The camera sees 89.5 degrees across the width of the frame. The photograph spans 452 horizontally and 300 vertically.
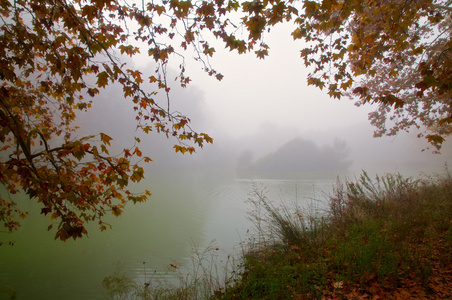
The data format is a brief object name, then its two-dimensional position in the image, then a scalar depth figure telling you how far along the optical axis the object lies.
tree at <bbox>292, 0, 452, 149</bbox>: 2.28
